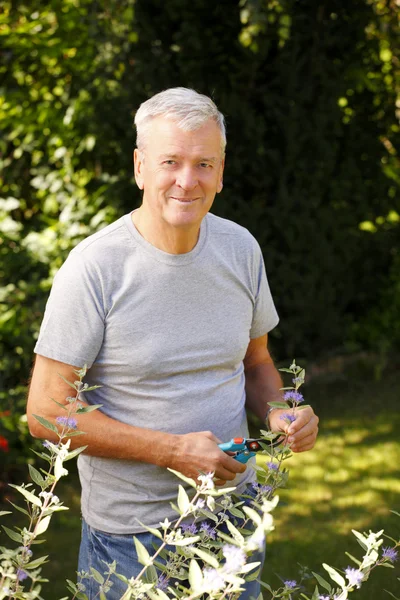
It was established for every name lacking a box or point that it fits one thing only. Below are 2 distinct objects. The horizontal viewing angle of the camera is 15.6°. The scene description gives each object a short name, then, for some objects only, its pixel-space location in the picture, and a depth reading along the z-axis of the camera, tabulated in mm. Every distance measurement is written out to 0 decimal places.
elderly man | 2514
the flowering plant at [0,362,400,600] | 1973
